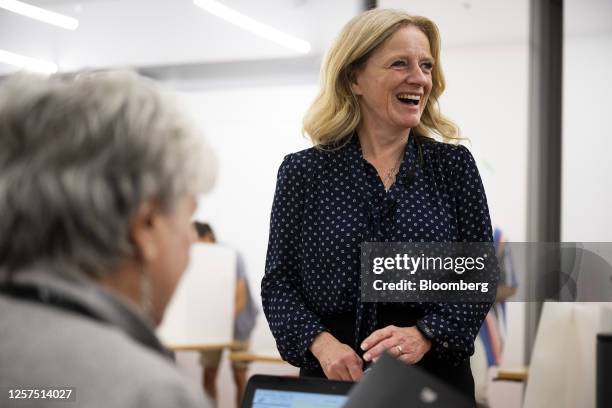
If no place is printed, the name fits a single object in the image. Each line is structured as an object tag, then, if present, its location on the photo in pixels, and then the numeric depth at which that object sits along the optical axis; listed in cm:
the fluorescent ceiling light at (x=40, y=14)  439
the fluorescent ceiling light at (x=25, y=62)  437
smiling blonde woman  182
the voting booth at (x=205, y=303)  422
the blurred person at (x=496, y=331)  390
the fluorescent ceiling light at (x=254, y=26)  431
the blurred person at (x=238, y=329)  426
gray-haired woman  72
